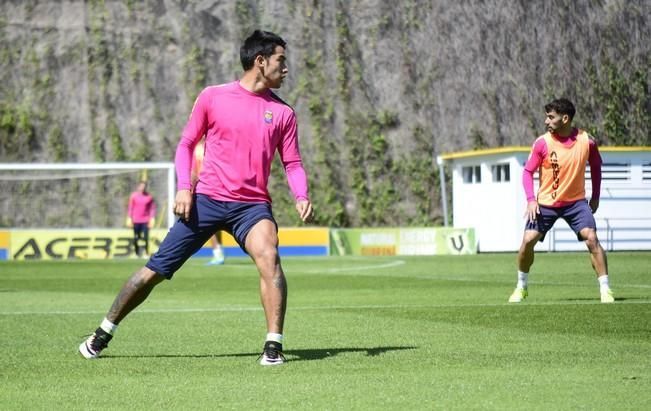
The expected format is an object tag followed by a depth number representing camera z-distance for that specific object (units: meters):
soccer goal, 43.69
